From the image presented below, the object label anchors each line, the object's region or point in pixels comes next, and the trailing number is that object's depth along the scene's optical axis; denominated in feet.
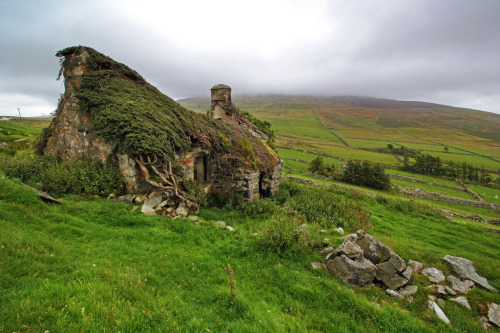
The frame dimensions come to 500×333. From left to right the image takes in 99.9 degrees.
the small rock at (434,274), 19.88
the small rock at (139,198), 27.99
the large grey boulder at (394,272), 18.83
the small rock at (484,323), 15.38
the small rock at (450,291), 18.30
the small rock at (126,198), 27.53
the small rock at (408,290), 18.10
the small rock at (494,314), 15.64
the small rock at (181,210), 27.79
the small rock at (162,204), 27.62
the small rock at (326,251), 22.25
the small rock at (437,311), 15.70
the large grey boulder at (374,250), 20.72
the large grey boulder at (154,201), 27.17
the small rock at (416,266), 21.04
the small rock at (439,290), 18.15
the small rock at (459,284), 18.86
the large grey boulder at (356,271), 18.95
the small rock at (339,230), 29.31
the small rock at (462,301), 17.22
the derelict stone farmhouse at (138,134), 28.68
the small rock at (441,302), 17.27
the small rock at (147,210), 25.71
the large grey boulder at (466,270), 19.69
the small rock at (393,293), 17.83
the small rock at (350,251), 20.20
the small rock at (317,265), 20.58
